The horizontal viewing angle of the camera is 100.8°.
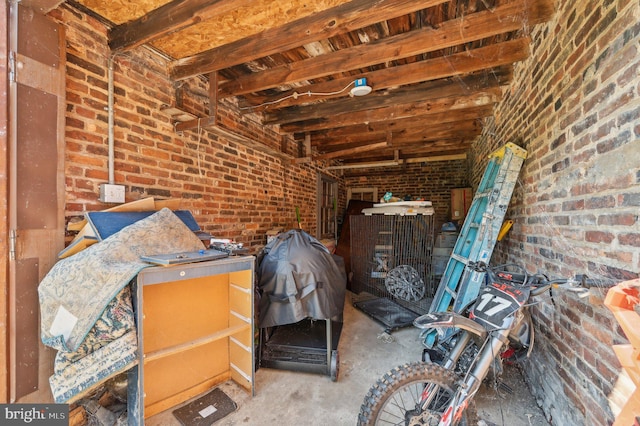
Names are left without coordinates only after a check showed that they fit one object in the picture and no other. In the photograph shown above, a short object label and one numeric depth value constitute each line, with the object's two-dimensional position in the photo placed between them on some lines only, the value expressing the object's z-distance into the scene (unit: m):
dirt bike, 1.47
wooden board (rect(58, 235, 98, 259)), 1.69
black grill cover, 2.33
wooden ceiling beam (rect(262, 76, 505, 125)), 2.93
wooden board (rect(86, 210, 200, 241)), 1.74
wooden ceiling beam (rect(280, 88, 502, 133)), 3.15
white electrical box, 1.97
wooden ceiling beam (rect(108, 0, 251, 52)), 1.73
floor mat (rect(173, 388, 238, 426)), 1.90
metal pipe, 2.03
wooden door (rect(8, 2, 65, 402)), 1.55
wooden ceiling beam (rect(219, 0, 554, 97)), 1.88
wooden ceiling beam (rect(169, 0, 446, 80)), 1.76
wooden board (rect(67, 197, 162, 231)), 1.83
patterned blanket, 1.44
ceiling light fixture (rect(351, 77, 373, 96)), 2.72
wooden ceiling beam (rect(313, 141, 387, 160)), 4.56
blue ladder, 2.42
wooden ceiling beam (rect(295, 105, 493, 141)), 3.70
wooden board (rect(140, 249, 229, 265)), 1.60
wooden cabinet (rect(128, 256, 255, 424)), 1.94
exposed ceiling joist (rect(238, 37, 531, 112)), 2.32
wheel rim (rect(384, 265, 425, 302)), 4.00
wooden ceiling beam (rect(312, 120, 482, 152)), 4.32
